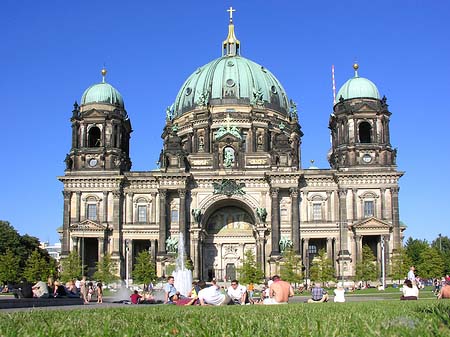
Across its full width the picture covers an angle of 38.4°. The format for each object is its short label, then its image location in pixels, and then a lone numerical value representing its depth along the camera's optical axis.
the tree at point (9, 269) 76.88
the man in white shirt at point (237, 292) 26.09
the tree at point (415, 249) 80.01
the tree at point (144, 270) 73.19
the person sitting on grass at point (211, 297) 21.26
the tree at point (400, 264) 71.19
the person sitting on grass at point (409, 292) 25.00
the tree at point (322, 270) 70.38
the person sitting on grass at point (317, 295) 28.98
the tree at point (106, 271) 72.00
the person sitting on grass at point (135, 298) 33.00
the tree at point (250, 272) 70.43
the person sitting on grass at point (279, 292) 22.89
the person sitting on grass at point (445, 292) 23.77
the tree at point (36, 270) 76.56
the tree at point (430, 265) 74.44
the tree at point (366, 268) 72.12
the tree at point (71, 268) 72.44
